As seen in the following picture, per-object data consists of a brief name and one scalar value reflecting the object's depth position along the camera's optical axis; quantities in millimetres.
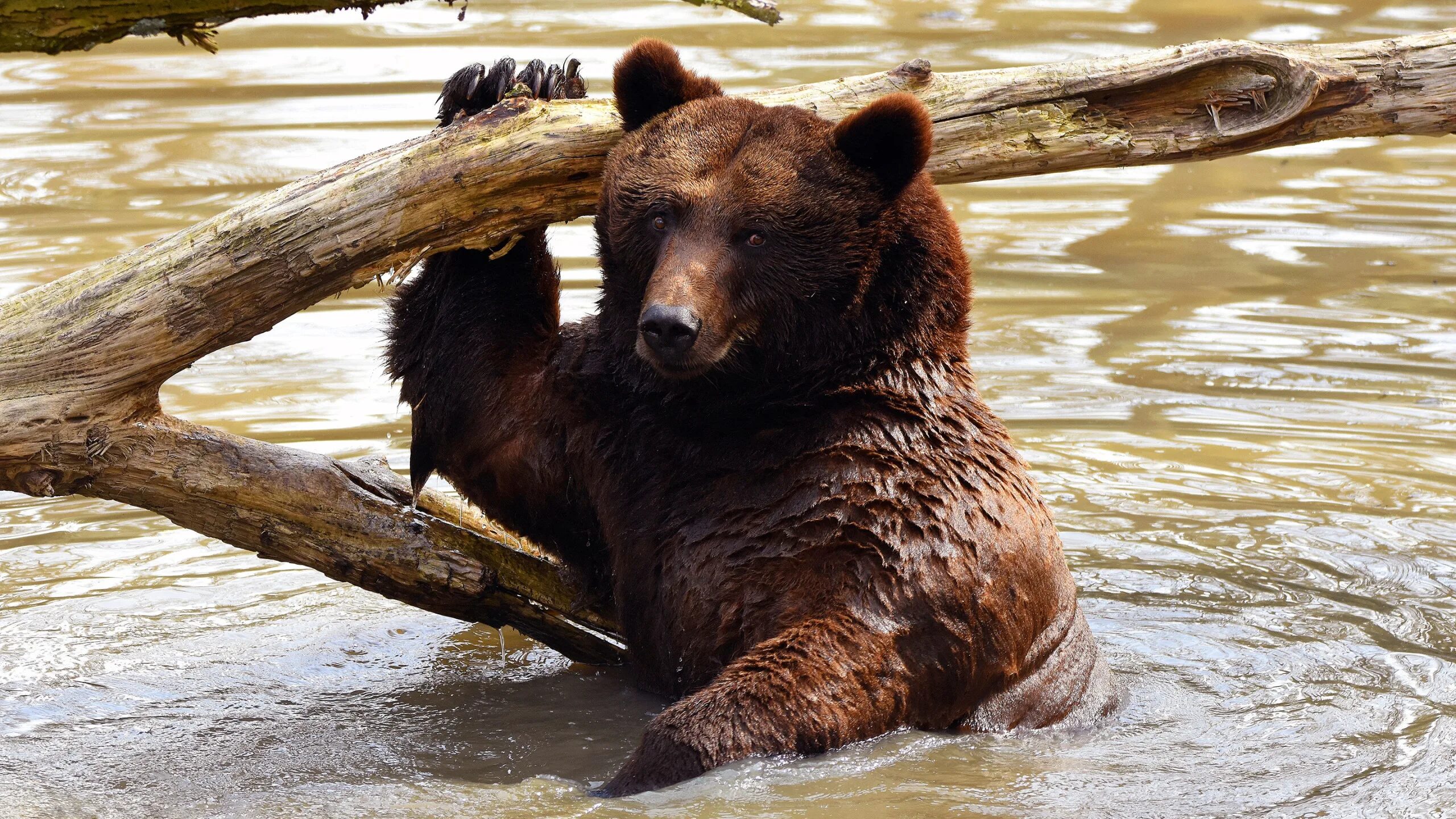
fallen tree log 10570
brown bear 10297
